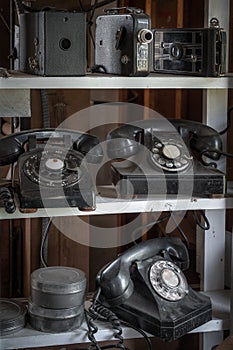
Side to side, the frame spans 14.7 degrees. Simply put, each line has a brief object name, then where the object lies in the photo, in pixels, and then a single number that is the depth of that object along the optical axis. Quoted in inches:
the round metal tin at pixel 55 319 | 65.2
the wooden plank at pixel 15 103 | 69.5
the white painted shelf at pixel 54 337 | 64.7
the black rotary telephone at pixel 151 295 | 64.2
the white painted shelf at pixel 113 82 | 61.8
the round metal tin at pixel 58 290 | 65.1
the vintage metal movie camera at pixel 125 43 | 63.6
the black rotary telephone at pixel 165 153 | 66.2
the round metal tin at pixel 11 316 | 65.3
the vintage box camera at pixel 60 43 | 62.7
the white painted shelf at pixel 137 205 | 63.7
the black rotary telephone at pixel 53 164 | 62.7
